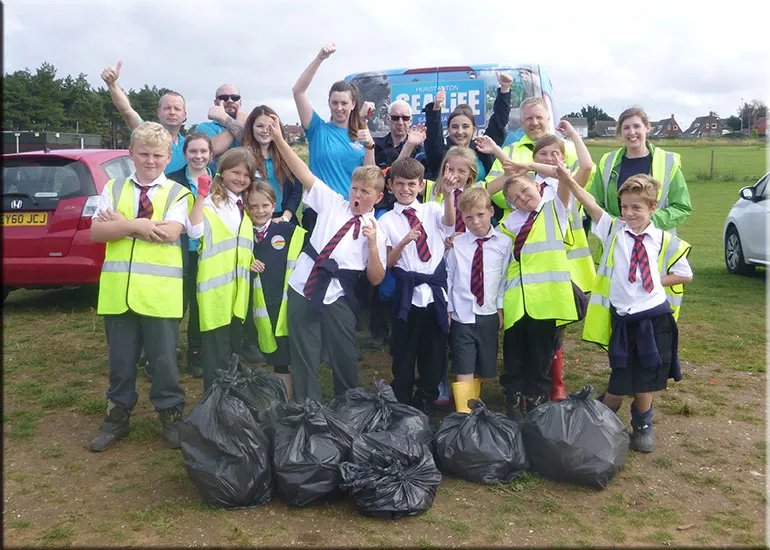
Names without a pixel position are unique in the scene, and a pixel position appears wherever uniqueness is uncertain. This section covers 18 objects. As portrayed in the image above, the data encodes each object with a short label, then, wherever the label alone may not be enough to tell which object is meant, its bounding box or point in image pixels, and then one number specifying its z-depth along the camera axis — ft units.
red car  23.04
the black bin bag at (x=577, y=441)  11.36
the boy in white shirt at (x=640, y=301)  12.87
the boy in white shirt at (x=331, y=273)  13.17
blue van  21.15
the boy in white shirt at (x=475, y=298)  13.83
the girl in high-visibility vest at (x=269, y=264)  14.19
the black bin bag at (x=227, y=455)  10.60
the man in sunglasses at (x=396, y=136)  17.53
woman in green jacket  14.78
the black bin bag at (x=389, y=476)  10.36
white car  30.40
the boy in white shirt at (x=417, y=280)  13.74
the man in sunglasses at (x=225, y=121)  17.17
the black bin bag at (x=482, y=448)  11.51
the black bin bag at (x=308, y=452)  10.57
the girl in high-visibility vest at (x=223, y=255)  13.38
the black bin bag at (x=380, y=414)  11.53
